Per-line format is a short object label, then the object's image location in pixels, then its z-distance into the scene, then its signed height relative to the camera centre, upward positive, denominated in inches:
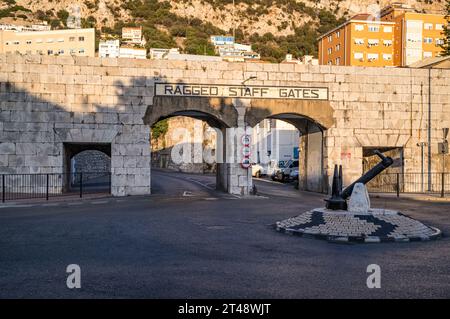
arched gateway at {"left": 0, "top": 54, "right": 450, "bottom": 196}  984.9 +90.1
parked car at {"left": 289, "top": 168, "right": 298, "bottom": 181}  1603.1 -71.6
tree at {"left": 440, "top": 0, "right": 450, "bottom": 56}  2363.6 +533.2
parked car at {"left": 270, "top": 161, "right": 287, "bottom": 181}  1670.4 -61.3
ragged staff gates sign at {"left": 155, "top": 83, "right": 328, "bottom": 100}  1031.0 +124.2
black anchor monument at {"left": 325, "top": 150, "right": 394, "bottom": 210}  558.9 -39.4
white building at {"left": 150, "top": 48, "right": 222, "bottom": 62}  2111.2 +453.9
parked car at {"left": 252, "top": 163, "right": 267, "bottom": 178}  1985.7 -74.6
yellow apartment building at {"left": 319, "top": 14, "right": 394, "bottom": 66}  3540.8 +771.5
